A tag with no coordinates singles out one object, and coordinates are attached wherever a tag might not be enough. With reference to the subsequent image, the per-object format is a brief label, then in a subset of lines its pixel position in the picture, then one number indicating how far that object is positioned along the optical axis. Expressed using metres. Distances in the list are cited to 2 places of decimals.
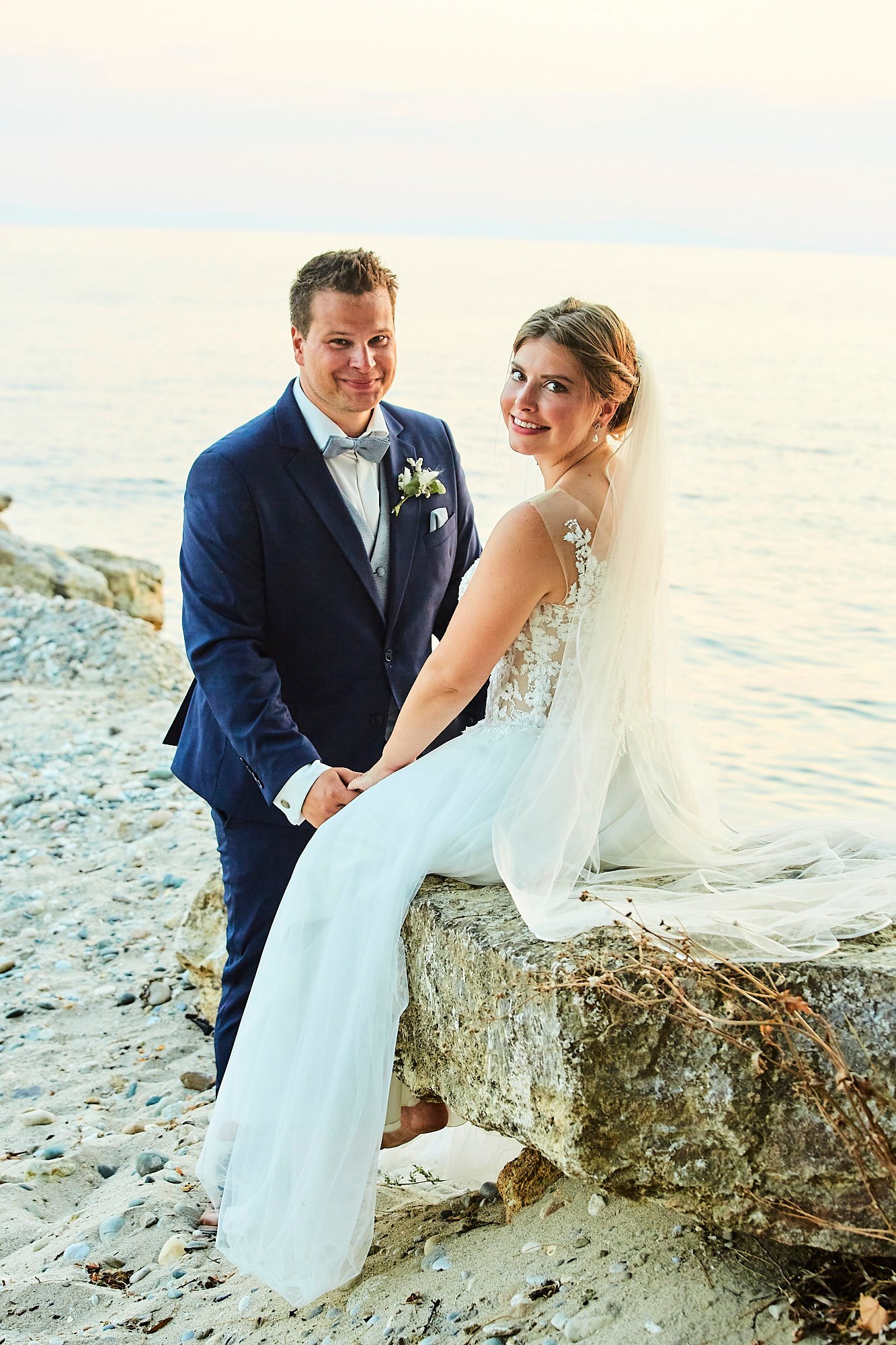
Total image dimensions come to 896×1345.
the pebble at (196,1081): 4.90
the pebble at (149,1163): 4.23
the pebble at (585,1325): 2.57
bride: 3.02
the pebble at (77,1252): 3.68
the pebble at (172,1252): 3.65
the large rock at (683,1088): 2.44
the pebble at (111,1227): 3.80
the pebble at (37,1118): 4.61
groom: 3.87
